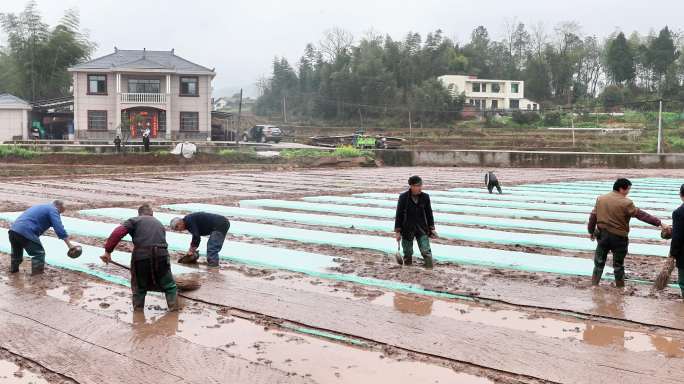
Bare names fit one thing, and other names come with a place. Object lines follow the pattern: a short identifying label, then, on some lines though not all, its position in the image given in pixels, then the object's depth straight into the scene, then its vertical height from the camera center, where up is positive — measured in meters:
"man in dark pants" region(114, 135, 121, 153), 31.84 +0.01
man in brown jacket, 7.25 -0.77
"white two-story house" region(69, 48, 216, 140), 40.19 +2.77
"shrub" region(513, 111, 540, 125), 58.25 +2.74
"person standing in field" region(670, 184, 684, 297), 6.77 -0.85
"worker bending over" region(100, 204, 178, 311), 6.66 -1.11
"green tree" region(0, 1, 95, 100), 46.28 +6.31
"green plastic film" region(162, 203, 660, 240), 11.74 -1.35
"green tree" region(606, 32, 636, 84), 68.50 +9.10
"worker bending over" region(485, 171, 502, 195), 18.44 -0.87
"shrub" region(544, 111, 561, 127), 58.27 +2.58
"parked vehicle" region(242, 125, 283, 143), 45.25 +0.85
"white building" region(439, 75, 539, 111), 68.75 +5.82
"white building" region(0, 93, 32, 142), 40.50 +1.59
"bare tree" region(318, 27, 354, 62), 74.56 +11.23
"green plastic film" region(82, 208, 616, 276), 8.70 -1.44
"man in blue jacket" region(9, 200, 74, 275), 8.08 -0.98
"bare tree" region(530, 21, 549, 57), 86.81 +13.53
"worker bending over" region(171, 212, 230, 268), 8.54 -1.07
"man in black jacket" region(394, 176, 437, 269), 8.43 -0.85
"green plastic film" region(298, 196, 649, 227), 13.72 -1.30
